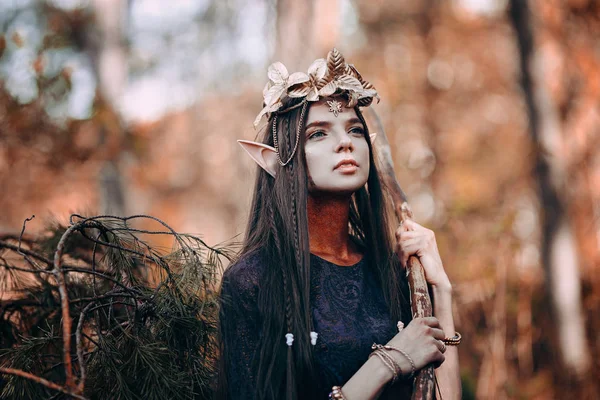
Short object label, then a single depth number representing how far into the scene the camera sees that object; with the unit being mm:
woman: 2203
